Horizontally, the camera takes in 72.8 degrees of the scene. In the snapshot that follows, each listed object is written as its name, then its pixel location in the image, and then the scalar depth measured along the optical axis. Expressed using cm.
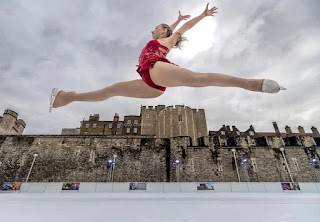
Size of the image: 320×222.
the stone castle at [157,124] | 3544
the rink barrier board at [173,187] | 1503
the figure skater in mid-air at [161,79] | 233
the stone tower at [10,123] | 2939
